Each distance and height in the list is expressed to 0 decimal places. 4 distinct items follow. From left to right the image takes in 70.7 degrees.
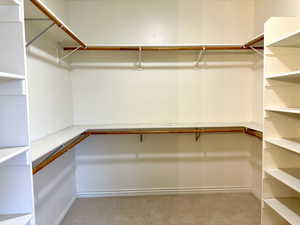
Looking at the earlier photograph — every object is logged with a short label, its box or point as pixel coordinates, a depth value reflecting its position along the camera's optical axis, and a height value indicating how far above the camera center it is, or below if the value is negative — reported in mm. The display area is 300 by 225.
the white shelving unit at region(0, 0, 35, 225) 1071 -102
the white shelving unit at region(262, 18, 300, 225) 1729 -169
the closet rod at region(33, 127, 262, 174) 2369 -319
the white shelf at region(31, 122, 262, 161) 1492 -281
